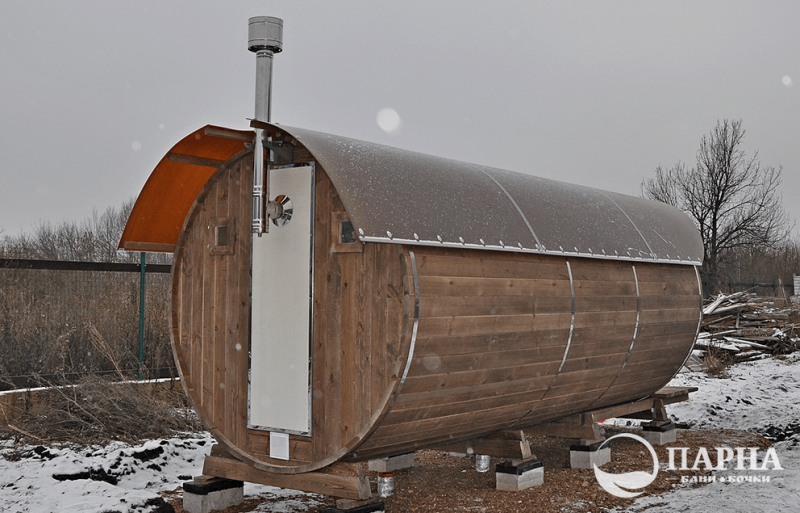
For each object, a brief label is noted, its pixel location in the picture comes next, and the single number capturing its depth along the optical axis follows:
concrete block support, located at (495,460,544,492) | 7.08
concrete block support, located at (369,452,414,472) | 7.62
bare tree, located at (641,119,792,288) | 30.72
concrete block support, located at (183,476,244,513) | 6.45
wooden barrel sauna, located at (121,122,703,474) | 5.56
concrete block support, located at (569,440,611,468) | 8.08
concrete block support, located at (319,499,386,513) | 5.57
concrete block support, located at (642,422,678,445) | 9.55
